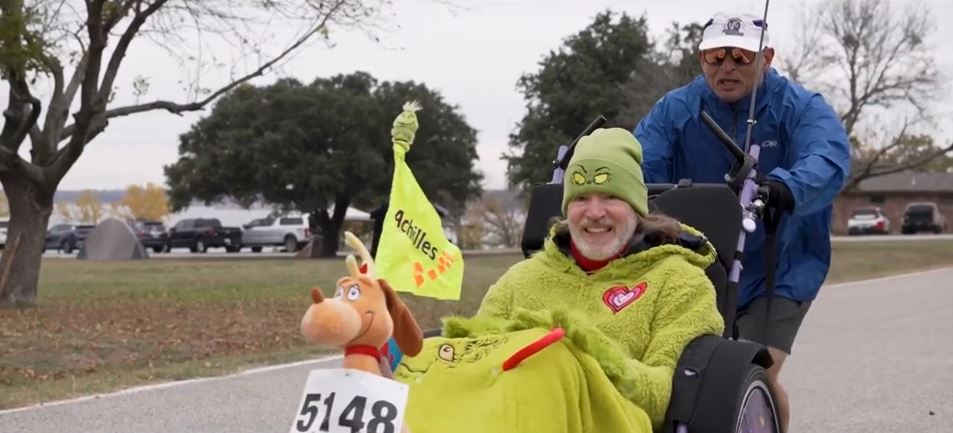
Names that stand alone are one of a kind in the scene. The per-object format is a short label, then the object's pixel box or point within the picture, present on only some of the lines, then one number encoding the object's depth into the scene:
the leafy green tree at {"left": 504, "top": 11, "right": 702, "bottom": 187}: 45.50
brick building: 84.78
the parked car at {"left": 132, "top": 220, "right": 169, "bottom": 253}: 52.22
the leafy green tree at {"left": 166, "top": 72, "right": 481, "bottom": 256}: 42.28
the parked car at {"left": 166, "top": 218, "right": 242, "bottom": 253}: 50.88
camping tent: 40.16
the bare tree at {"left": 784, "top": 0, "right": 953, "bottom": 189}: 42.03
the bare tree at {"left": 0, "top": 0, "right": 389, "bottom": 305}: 15.09
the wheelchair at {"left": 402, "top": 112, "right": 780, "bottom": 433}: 3.96
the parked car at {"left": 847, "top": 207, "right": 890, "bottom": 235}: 67.75
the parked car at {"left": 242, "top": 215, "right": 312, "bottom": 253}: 50.66
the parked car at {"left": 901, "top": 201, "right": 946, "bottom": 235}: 69.81
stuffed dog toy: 2.85
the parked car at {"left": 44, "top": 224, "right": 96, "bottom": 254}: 56.78
